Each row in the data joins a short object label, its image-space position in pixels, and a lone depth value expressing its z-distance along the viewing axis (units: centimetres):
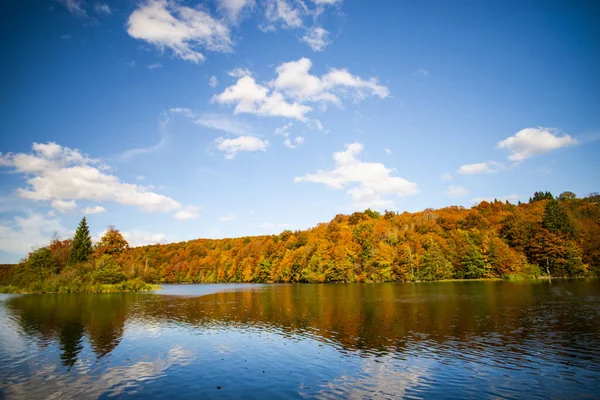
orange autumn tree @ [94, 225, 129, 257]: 9794
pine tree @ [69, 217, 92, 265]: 9306
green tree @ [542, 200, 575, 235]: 10635
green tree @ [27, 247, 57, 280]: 8725
